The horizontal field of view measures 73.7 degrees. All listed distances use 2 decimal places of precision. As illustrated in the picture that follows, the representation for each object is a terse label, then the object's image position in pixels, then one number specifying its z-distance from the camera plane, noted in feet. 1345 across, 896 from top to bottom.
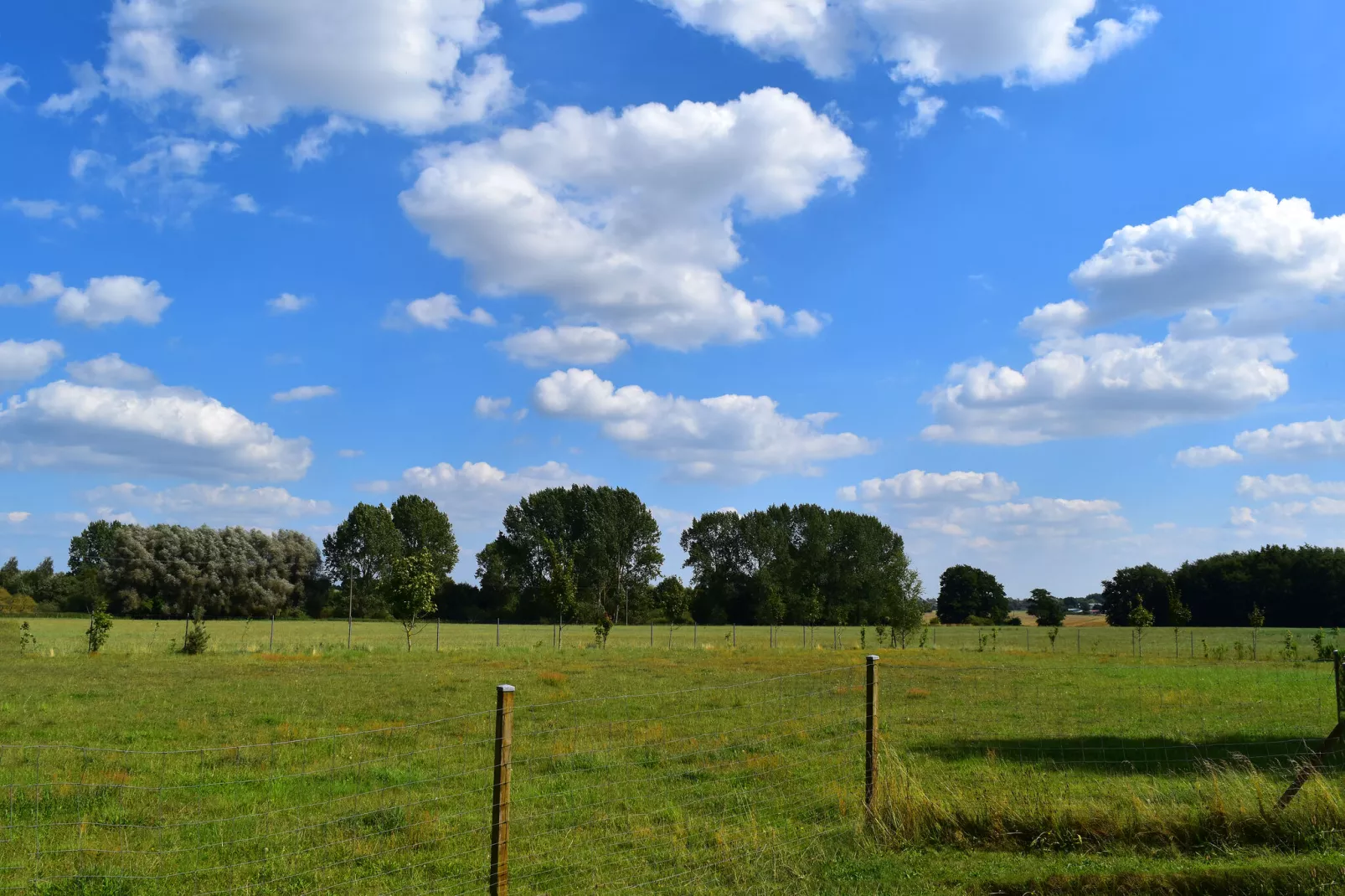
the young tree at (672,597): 174.70
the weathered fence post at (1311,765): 23.57
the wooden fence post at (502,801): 17.89
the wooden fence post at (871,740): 24.64
